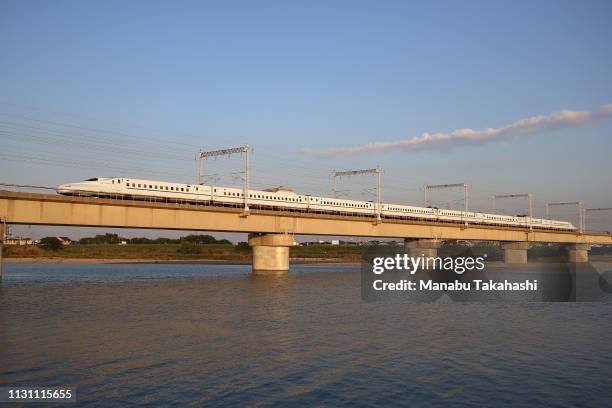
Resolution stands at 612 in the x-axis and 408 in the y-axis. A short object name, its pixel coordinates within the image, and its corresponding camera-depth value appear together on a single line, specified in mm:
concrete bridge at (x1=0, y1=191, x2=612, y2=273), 55969
